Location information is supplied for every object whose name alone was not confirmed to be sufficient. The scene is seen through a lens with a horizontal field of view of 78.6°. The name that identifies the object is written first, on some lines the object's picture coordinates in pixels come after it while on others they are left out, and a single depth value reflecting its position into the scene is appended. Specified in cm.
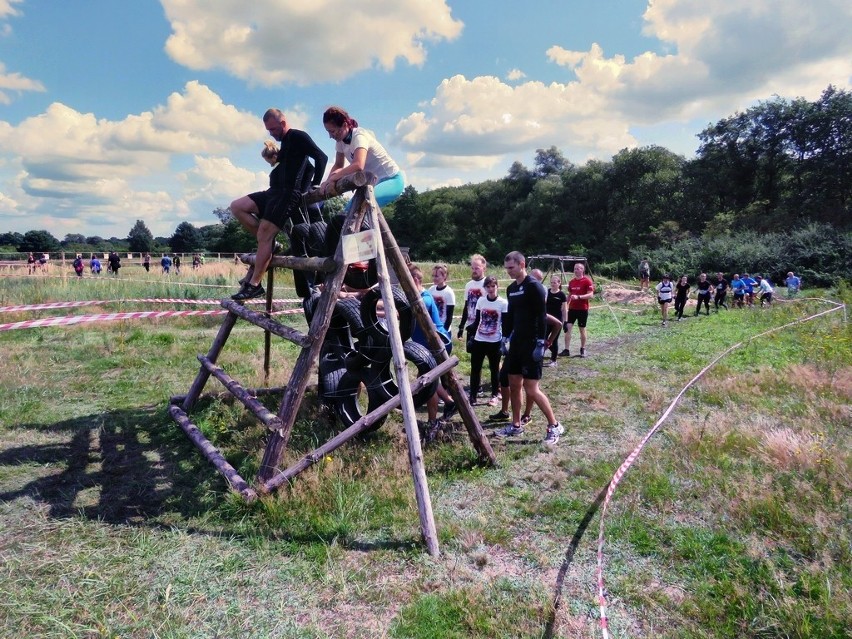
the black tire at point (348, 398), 547
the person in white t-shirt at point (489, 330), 659
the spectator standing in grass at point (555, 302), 971
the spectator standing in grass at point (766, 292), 2067
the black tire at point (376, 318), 512
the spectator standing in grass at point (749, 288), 2127
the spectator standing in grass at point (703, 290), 1927
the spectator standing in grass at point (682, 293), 1809
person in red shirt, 1061
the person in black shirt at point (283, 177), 472
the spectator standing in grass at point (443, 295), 713
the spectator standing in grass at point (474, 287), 724
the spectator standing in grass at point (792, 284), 2250
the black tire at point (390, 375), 526
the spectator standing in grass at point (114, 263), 2861
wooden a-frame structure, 393
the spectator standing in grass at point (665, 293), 1731
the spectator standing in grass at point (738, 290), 2125
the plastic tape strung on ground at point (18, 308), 1119
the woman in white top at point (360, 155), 430
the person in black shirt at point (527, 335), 538
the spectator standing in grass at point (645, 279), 2838
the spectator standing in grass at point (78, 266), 2538
